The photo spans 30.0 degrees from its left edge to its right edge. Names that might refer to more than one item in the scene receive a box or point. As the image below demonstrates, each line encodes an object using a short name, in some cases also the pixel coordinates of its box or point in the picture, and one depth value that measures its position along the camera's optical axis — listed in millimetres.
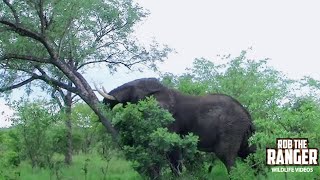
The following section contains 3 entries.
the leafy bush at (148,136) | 12748
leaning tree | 15109
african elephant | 14609
